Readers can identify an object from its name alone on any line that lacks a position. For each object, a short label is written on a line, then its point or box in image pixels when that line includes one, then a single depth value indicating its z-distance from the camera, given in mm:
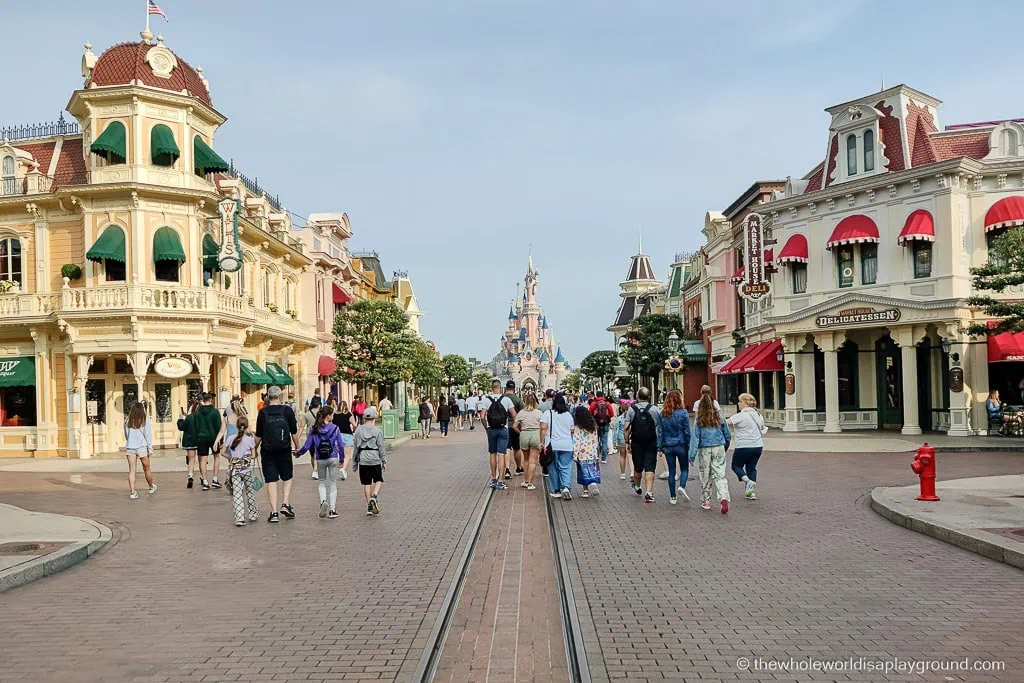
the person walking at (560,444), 14211
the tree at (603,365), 82125
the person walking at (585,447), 14414
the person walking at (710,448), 12547
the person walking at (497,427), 15594
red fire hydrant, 12219
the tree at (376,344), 35094
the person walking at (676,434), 13773
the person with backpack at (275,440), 11898
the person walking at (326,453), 12555
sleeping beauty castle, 172875
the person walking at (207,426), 16094
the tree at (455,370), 78625
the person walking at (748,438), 13469
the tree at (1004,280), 21578
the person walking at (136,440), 14891
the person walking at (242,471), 11750
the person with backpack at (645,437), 13906
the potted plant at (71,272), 25266
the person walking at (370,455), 12422
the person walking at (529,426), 15453
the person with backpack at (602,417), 20531
